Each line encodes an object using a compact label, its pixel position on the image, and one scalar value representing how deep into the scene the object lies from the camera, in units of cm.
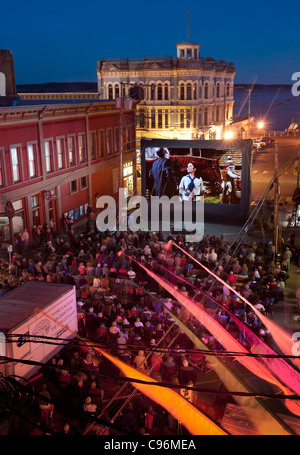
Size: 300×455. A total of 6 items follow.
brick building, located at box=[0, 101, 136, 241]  2259
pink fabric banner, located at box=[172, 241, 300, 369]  1296
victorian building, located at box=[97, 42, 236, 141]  5344
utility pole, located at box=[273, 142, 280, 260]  1958
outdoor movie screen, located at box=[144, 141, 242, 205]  2895
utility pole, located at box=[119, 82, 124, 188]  2216
